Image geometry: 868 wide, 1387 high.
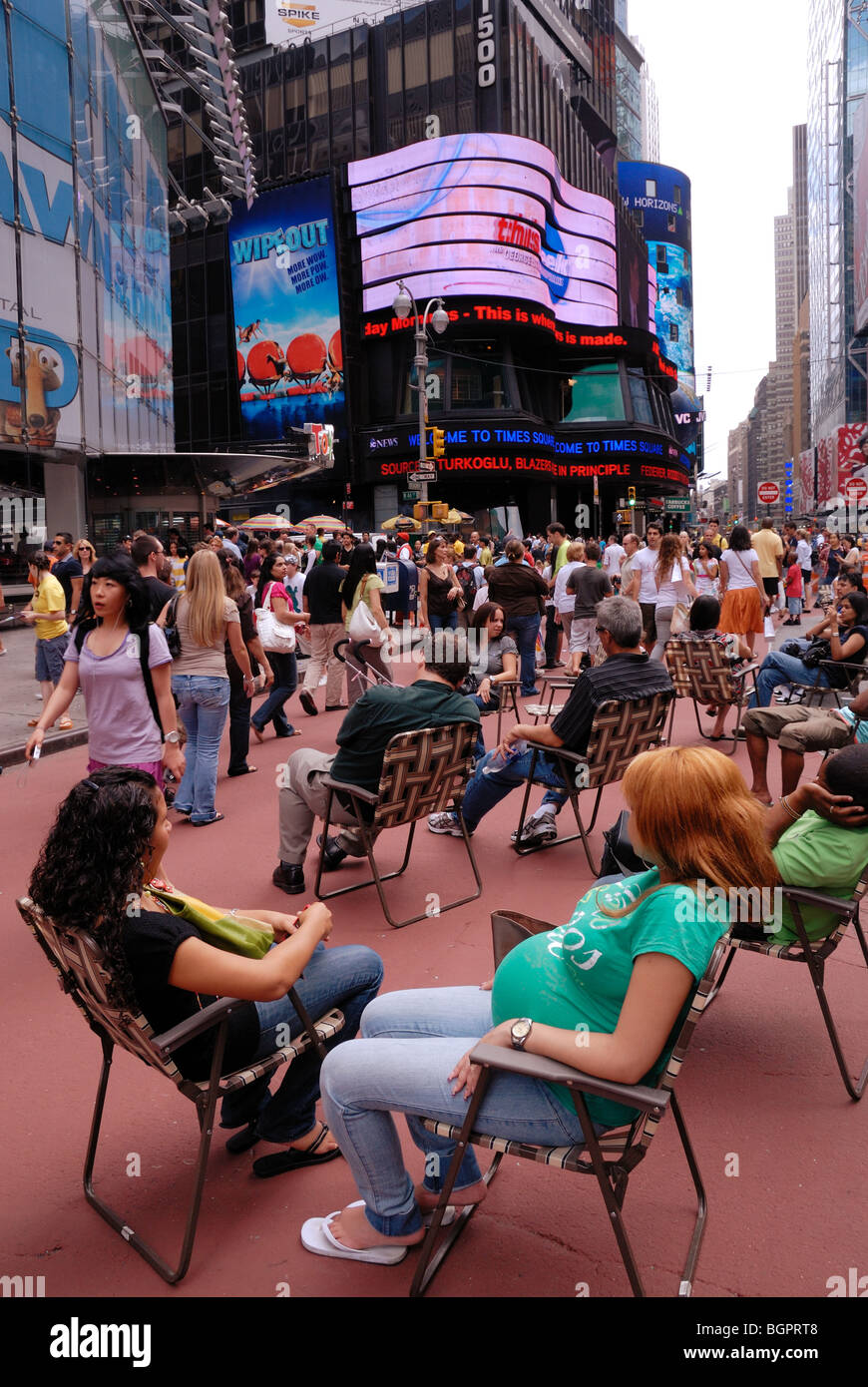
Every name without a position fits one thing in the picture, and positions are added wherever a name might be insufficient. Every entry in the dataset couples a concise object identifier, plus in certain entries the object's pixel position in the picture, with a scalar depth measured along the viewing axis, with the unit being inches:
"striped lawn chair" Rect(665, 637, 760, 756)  353.4
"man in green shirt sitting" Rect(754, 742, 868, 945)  149.3
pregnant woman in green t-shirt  97.1
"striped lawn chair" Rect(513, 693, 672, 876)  238.8
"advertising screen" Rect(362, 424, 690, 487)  1836.9
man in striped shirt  241.1
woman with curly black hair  107.0
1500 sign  1956.2
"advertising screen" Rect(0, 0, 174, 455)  867.4
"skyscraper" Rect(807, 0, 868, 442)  3814.0
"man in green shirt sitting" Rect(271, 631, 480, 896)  221.5
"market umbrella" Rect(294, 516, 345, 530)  1229.7
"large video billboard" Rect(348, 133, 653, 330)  1796.3
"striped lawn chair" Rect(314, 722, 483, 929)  211.8
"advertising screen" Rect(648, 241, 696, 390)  3388.3
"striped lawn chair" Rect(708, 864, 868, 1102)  146.3
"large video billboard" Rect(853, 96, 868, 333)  3019.2
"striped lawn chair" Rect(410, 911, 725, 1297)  97.0
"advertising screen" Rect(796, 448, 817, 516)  5032.0
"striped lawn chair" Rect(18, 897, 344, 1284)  107.1
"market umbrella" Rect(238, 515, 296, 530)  1269.7
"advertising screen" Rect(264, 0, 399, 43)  2273.6
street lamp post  984.3
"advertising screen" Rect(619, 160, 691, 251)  3415.4
